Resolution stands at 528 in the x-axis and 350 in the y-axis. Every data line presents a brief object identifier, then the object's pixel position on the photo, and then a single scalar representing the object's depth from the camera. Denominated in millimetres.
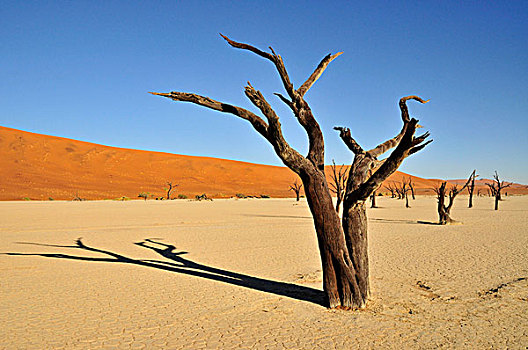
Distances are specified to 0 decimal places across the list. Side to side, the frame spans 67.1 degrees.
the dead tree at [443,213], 19145
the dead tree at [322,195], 5652
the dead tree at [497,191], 32175
